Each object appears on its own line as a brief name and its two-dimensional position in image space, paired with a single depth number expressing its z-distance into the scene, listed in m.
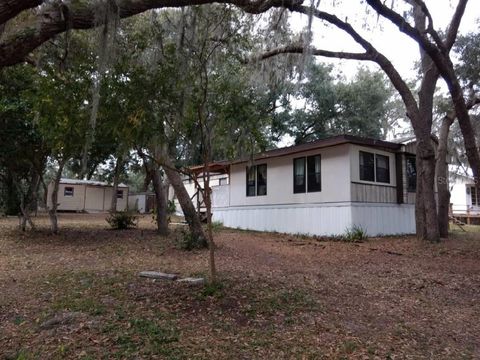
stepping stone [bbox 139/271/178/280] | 6.75
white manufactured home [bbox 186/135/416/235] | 13.99
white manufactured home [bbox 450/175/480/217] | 27.83
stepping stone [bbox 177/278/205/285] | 6.34
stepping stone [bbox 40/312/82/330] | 4.41
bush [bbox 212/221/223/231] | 16.86
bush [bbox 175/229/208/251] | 10.09
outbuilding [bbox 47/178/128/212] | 29.66
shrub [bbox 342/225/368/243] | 13.05
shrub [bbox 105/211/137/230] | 14.78
